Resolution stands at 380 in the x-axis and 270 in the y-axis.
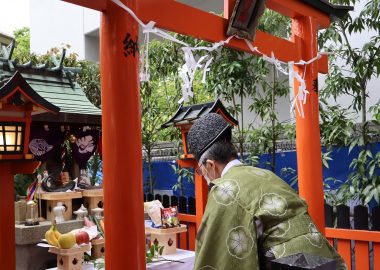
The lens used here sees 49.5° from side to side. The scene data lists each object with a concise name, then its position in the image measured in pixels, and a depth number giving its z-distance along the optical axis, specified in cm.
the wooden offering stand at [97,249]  453
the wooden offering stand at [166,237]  463
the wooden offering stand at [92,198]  574
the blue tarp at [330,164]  774
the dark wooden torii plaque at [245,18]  420
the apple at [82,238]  400
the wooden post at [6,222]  344
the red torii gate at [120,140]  288
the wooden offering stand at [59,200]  524
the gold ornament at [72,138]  633
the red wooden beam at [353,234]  498
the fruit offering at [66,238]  389
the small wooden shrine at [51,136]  371
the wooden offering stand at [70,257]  390
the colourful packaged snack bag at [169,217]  471
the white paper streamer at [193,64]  305
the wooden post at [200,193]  526
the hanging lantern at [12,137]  350
